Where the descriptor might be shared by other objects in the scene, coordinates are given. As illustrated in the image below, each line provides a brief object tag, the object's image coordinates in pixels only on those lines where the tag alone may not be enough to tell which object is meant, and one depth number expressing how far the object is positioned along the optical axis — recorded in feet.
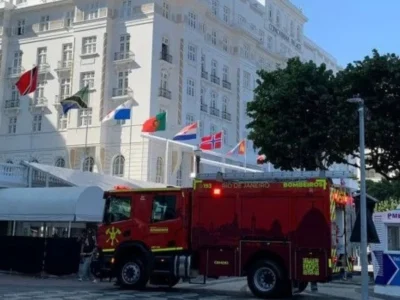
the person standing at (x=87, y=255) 71.56
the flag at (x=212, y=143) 147.23
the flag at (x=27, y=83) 130.21
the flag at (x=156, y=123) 141.79
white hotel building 166.09
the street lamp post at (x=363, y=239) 45.27
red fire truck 53.31
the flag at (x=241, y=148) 158.40
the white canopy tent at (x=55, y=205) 82.28
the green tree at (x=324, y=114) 80.43
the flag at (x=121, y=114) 138.10
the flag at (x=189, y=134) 140.46
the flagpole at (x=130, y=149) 162.50
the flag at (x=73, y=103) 133.08
